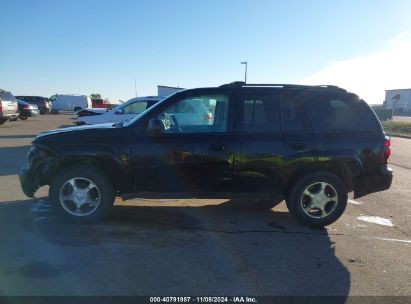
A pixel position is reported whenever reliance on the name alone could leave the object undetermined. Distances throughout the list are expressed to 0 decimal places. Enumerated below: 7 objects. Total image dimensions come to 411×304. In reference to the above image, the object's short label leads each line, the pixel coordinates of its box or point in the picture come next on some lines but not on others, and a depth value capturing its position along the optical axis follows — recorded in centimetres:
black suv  521
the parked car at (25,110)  2750
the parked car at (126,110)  1326
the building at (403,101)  6938
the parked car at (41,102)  3859
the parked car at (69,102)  4684
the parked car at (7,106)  2003
